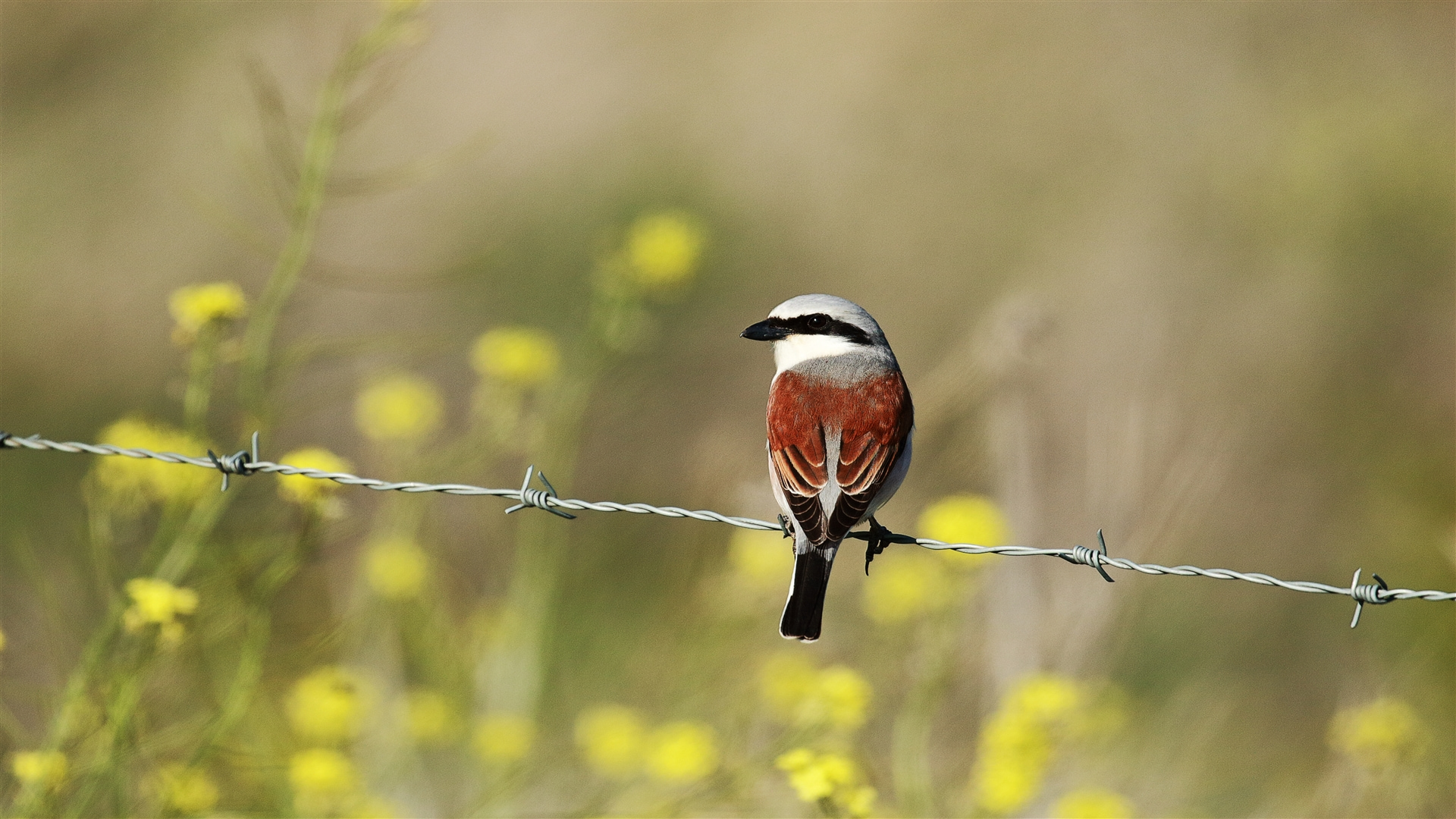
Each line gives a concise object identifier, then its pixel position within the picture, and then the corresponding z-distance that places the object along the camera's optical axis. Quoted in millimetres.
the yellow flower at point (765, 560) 10992
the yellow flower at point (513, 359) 11125
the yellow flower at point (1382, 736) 9258
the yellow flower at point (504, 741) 10320
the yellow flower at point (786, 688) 10375
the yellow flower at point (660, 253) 11258
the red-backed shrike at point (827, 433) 7988
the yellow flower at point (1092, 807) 8078
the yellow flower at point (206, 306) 8164
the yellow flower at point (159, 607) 7344
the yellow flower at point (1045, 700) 8477
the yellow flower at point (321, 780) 8812
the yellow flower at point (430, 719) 10969
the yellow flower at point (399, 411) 11961
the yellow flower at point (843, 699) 8406
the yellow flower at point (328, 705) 8875
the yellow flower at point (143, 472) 9195
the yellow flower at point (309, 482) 7656
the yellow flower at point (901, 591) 10859
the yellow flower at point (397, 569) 10844
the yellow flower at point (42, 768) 7375
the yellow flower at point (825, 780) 6836
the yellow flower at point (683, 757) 9305
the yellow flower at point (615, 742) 10523
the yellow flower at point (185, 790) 7812
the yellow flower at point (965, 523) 9844
